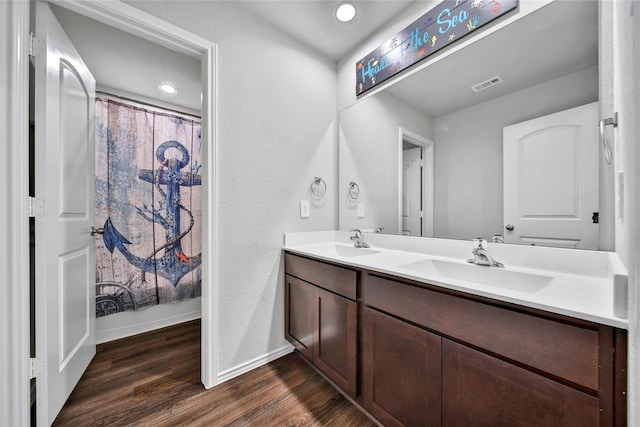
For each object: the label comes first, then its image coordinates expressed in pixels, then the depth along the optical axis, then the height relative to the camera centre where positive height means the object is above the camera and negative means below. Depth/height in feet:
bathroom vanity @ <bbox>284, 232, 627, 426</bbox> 2.05 -1.39
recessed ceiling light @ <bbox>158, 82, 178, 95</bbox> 7.05 +3.71
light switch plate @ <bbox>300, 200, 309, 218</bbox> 6.28 +0.12
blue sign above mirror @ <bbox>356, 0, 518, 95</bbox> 4.08 +3.48
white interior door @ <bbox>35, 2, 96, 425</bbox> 3.65 -0.02
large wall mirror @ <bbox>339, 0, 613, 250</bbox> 3.27 +1.25
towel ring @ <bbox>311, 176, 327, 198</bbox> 6.53 +0.71
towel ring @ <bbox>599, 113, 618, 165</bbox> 2.51 +0.80
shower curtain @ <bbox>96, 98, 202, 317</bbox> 6.57 +0.22
